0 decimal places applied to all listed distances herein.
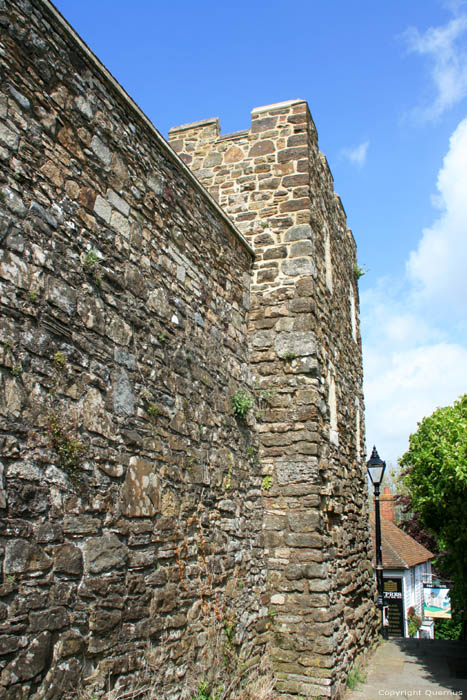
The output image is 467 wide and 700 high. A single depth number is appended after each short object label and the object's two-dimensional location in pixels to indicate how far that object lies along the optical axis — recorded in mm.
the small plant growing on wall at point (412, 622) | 22933
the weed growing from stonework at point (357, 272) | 11484
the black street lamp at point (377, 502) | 10234
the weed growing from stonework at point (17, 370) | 3137
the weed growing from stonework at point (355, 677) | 6618
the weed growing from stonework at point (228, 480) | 5680
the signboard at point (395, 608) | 20889
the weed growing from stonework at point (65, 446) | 3352
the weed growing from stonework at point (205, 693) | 4547
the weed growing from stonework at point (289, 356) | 6902
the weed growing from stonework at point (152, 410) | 4438
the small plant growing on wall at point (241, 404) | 6180
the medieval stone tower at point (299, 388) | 6168
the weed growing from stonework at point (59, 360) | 3477
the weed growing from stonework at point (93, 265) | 3930
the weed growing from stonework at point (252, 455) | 6416
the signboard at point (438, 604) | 18438
